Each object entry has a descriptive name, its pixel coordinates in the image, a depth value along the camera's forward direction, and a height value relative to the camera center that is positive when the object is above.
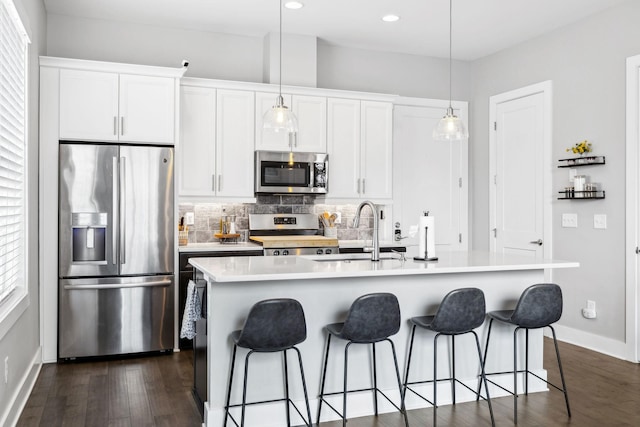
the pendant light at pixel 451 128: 3.86 +0.59
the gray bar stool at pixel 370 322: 3.01 -0.60
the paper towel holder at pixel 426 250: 3.68 -0.25
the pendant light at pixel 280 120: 3.63 +0.61
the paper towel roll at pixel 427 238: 3.69 -0.17
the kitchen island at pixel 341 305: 3.11 -0.57
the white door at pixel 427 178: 6.23 +0.40
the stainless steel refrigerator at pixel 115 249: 4.50 -0.30
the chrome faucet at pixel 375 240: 3.57 -0.18
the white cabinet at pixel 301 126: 5.37 +0.85
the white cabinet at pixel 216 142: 5.11 +0.66
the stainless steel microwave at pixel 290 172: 5.33 +0.39
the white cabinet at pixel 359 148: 5.64 +0.66
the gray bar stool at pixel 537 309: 3.35 -0.59
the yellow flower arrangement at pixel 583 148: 4.92 +0.57
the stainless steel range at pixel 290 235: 5.15 -0.23
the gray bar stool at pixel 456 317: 3.19 -0.60
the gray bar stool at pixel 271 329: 2.84 -0.60
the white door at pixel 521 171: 5.46 +0.43
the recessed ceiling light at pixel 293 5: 4.71 +1.78
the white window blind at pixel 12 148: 3.09 +0.40
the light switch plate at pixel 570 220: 5.09 -0.07
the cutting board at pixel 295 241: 5.12 -0.27
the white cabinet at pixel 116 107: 4.55 +0.89
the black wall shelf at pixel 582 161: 4.80 +0.46
